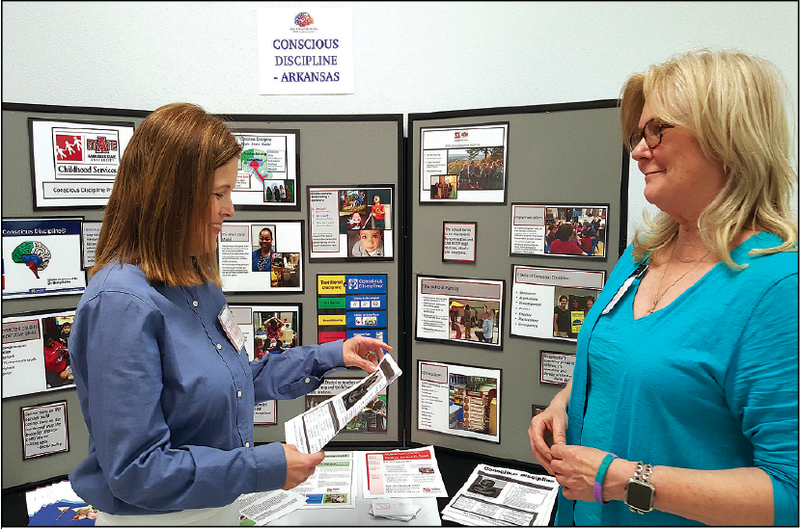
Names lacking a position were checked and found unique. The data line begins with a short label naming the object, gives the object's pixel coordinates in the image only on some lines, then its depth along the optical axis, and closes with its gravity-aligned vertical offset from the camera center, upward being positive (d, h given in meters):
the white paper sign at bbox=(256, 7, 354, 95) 1.76 +0.69
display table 1.44 -0.87
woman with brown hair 0.88 -0.24
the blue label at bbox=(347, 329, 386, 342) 1.79 -0.37
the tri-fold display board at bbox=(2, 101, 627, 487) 1.54 -0.06
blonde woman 0.81 -0.19
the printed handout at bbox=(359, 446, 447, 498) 1.58 -0.83
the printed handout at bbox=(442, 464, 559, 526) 1.43 -0.84
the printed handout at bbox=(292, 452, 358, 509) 1.54 -0.85
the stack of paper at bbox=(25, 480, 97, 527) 1.45 -0.85
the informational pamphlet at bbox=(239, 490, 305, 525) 1.45 -0.86
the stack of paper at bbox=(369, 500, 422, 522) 1.45 -0.85
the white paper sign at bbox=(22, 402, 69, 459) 1.58 -0.65
